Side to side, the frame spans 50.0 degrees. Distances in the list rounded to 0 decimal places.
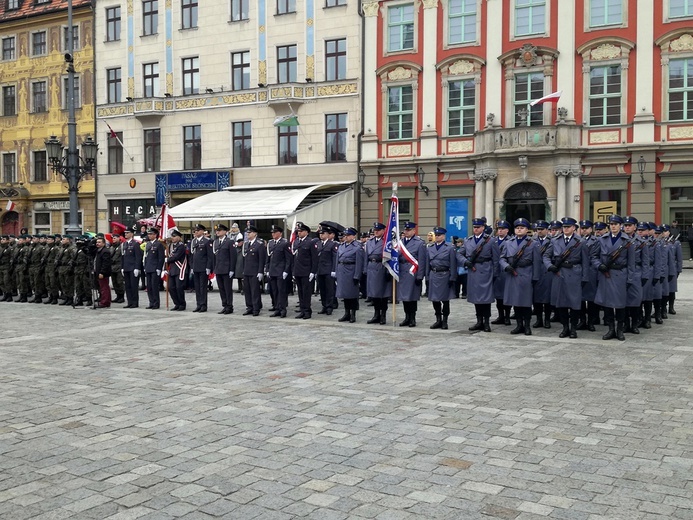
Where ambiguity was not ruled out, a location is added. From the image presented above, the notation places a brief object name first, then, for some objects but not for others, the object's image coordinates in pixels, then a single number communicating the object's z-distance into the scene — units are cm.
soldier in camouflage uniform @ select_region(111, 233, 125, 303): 1823
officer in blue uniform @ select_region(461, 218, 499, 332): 1248
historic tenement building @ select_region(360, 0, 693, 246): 2616
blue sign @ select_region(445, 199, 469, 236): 2922
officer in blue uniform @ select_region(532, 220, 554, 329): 1254
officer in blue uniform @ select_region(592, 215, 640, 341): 1150
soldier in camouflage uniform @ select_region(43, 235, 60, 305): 1852
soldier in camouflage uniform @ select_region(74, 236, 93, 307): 1773
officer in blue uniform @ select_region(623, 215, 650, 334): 1170
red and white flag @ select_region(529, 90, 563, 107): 2595
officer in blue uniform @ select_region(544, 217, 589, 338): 1184
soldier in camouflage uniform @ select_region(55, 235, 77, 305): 1807
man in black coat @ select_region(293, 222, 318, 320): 1499
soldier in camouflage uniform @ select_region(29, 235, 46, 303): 1891
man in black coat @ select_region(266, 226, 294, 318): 1516
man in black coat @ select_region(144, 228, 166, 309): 1700
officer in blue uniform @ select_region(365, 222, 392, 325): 1380
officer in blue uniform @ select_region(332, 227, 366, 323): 1424
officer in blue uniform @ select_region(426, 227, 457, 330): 1286
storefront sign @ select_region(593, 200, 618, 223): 2688
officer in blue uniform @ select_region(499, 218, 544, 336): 1222
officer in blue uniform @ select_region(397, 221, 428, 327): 1320
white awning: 2731
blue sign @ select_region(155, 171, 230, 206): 3353
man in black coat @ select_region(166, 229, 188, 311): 1667
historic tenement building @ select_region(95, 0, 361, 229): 3138
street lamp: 2070
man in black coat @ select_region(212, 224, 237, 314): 1609
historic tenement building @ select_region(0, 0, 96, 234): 3706
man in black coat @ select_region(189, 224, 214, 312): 1631
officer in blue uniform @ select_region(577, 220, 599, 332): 1206
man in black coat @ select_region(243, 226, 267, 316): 1541
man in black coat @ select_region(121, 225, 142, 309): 1712
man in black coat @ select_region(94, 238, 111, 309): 1703
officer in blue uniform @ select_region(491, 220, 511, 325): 1284
